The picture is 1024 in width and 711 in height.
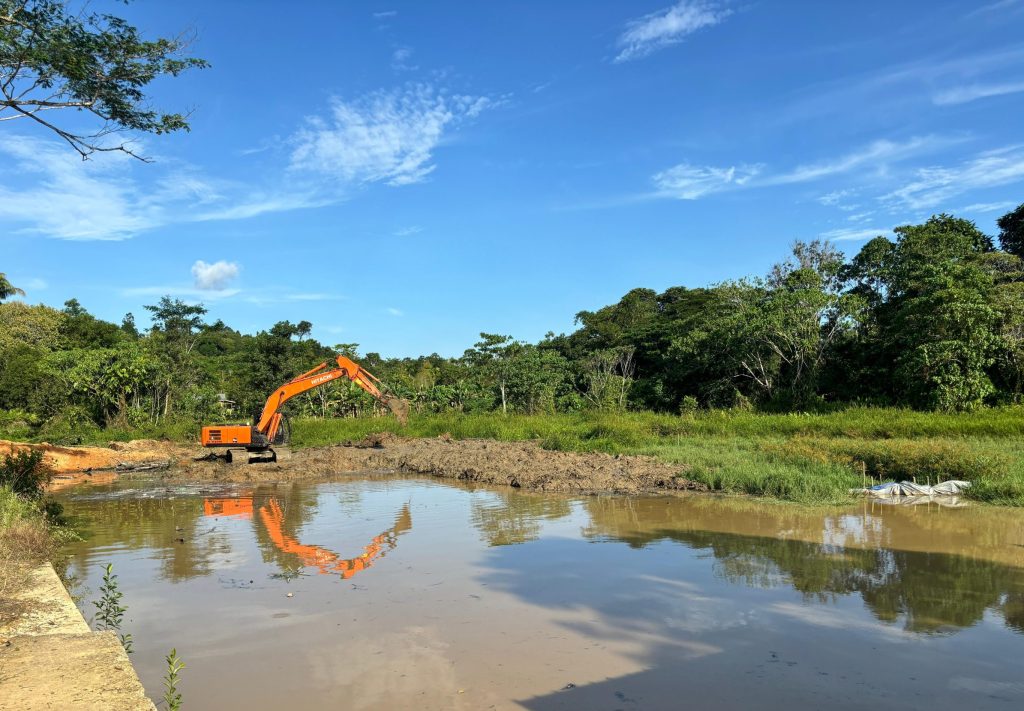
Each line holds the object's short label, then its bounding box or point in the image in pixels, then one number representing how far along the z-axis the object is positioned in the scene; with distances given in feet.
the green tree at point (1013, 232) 93.56
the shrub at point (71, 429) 74.69
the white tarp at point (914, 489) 34.73
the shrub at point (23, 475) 31.09
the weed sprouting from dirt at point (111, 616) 16.46
